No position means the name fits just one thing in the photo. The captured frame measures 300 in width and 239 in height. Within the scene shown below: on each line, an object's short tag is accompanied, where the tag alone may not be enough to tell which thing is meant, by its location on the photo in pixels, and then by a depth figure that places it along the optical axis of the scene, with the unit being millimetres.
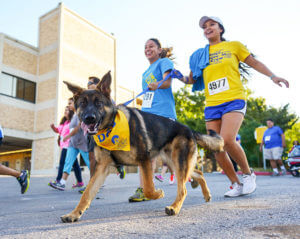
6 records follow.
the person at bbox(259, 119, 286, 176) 11188
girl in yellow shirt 3926
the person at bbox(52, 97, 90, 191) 6195
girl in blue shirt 4183
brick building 22922
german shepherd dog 2779
